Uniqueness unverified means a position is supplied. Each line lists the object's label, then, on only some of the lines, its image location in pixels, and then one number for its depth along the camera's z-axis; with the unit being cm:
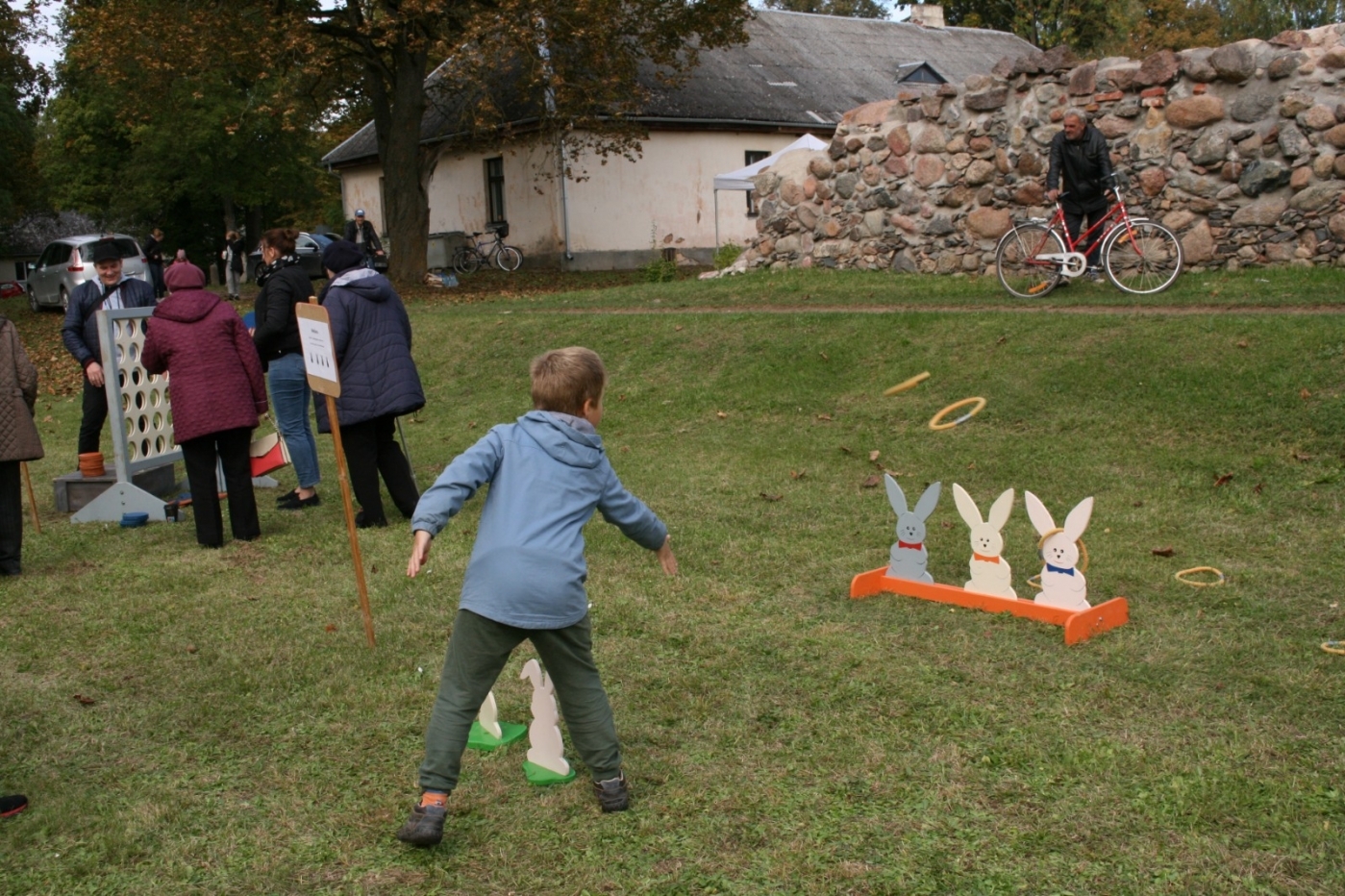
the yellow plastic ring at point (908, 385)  1025
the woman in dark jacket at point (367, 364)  789
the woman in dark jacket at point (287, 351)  852
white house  3045
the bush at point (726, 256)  2050
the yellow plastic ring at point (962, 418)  910
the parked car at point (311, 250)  2683
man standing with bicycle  1246
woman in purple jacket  771
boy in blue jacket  376
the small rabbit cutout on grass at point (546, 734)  429
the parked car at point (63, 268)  2656
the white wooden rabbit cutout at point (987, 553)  573
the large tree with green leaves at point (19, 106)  2911
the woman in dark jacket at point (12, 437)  724
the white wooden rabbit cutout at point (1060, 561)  540
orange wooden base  529
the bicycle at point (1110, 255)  1241
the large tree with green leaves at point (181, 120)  2183
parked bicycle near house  3069
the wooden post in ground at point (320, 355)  600
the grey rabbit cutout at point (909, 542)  600
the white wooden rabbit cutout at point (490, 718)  457
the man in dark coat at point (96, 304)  909
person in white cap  2417
